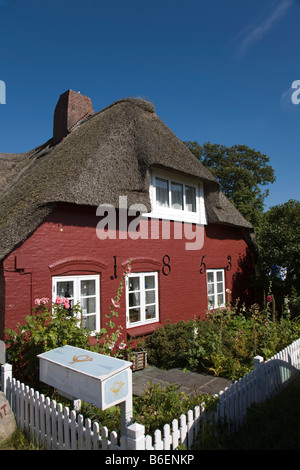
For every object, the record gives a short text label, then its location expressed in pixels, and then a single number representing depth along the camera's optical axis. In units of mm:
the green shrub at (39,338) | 4773
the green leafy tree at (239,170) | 26375
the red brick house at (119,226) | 6074
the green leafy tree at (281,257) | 10367
